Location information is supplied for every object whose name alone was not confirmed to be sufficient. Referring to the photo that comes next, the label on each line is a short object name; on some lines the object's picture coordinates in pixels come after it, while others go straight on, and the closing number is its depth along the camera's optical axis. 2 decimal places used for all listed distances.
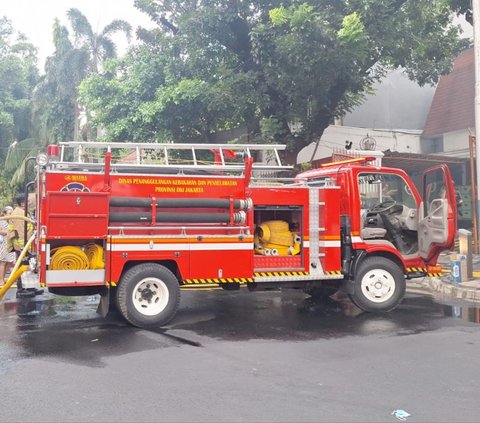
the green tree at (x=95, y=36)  27.27
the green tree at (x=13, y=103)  29.78
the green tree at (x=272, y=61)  13.97
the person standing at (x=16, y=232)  10.88
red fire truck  7.29
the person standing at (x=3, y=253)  10.67
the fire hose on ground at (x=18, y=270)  7.74
